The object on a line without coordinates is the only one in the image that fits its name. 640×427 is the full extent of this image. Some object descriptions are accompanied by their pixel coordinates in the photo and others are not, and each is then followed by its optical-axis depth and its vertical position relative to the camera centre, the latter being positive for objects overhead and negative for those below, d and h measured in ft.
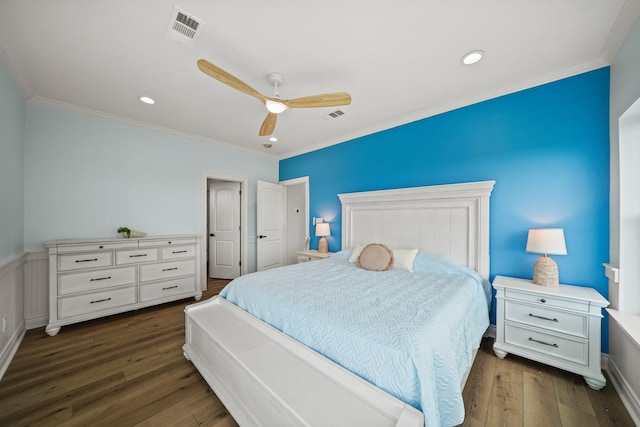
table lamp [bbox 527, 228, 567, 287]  6.53 -0.94
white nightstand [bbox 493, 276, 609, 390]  5.86 -2.95
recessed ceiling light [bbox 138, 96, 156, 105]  8.88 +4.28
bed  3.59 -2.42
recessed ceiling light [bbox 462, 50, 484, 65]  6.42 +4.36
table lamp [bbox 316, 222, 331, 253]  13.12 -1.11
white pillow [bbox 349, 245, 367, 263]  10.40 -1.73
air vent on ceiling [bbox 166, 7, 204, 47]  5.25 +4.33
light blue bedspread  3.65 -2.10
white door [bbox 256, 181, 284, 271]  15.20 -0.79
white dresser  8.57 -2.57
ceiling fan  5.69 +3.23
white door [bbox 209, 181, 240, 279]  15.67 -1.11
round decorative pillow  8.89 -1.69
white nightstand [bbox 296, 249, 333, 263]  12.67 -2.24
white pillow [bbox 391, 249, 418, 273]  8.93 -1.70
